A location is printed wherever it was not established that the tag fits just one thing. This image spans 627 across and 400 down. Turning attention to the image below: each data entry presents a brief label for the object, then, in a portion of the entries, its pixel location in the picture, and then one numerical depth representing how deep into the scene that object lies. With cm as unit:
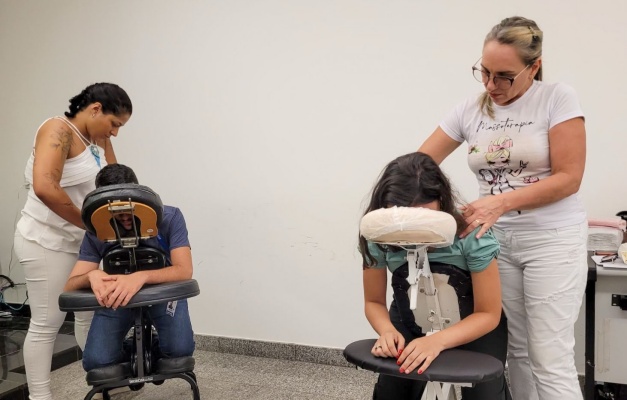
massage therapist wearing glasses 131
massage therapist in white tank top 193
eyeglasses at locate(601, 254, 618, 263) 182
